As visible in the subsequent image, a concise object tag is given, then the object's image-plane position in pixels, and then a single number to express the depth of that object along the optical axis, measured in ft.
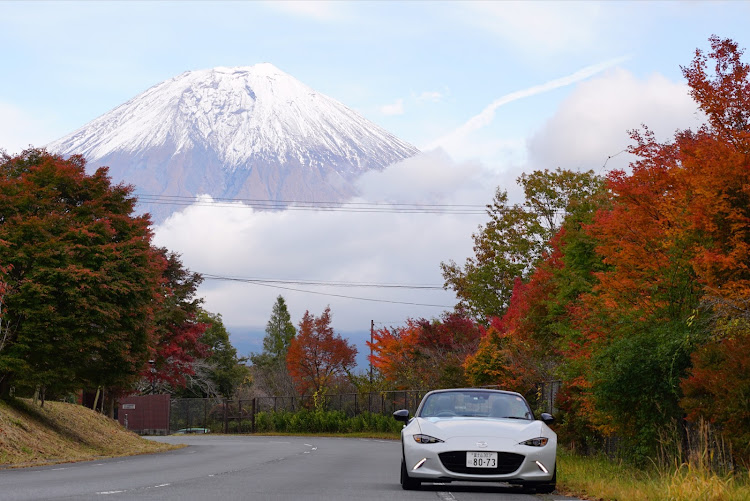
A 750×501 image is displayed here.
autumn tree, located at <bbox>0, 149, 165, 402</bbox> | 94.07
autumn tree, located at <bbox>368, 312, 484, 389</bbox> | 151.02
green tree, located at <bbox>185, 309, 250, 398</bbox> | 252.01
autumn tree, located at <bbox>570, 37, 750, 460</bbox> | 52.42
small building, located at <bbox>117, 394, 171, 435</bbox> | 219.82
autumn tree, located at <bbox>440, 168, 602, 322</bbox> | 187.62
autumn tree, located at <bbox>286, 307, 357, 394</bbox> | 218.59
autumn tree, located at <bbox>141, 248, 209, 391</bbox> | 174.19
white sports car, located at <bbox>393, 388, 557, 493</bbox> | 40.96
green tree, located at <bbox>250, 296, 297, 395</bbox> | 284.37
